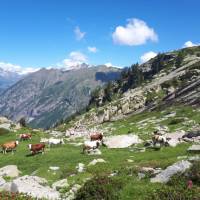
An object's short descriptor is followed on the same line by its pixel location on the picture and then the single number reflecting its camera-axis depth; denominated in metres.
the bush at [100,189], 12.33
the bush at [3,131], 41.21
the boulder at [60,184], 16.07
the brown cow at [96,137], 30.24
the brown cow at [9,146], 29.82
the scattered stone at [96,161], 20.01
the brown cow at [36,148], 27.47
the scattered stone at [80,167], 18.83
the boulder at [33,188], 13.99
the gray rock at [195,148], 21.13
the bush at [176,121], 36.40
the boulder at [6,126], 43.05
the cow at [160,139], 25.58
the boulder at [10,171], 20.59
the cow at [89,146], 26.36
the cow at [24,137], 36.53
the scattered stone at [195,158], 14.31
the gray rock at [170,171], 13.14
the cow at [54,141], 31.78
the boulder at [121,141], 28.23
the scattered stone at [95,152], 24.66
